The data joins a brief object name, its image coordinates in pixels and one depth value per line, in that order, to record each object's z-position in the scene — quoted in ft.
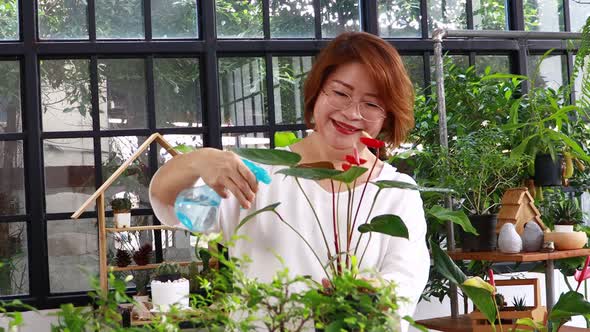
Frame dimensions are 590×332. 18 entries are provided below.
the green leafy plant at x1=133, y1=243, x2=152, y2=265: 13.96
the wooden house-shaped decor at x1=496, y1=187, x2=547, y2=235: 12.94
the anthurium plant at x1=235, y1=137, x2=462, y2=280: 3.75
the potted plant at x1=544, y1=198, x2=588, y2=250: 12.69
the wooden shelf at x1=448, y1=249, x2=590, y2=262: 12.16
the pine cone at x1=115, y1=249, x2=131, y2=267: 13.83
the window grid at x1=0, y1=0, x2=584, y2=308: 14.01
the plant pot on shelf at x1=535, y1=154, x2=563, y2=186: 13.60
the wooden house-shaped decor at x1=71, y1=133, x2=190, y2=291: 13.07
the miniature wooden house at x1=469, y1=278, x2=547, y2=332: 10.80
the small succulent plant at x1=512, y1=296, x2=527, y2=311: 10.94
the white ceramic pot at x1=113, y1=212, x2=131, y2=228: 13.73
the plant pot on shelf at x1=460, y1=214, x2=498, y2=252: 12.71
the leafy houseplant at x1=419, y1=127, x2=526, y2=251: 12.73
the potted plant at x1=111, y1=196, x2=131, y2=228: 13.76
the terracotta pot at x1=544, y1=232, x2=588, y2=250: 12.68
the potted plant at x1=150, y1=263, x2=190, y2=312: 12.42
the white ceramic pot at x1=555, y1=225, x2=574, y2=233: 13.04
